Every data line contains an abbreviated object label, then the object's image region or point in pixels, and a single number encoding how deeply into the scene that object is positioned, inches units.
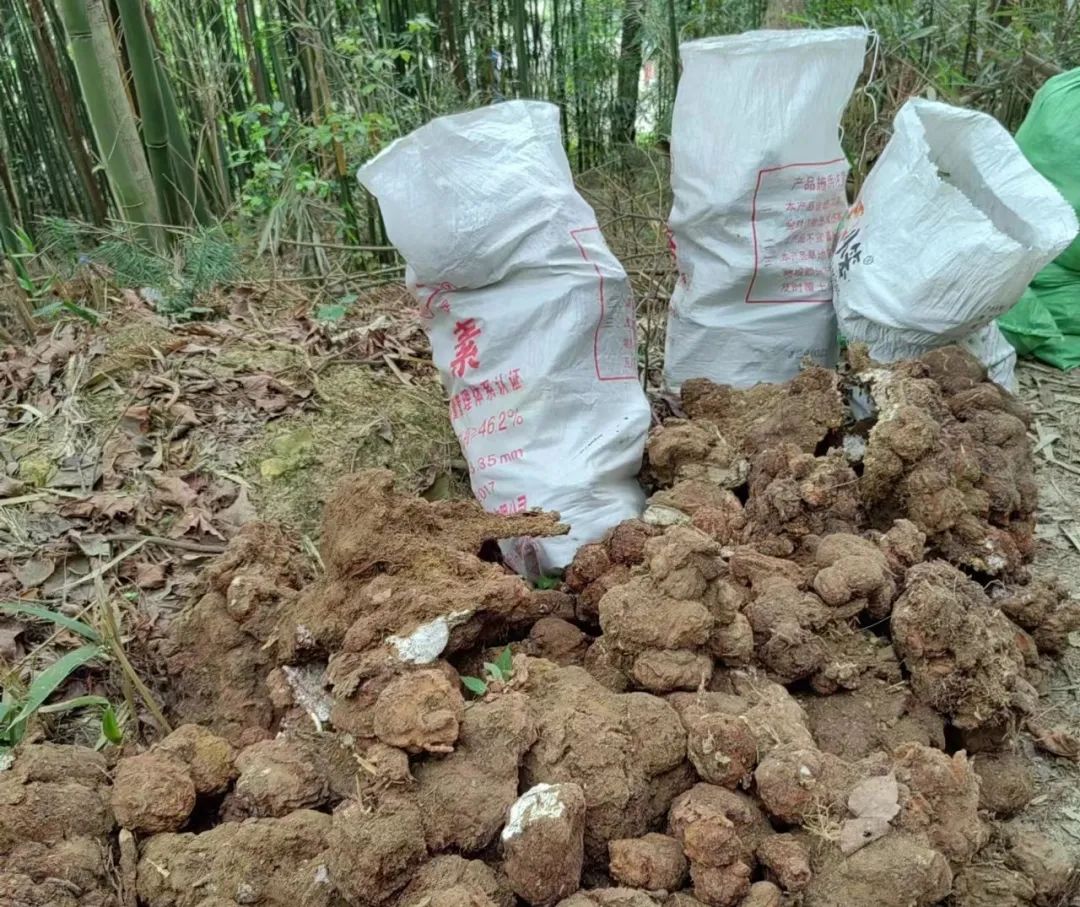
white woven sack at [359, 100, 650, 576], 70.2
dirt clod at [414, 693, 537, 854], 41.9
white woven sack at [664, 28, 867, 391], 78.7
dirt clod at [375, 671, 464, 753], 43.3
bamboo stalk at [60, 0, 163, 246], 127.6
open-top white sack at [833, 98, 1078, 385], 75.5
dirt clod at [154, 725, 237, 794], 46.4
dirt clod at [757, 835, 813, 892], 40.3
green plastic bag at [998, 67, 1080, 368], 97.5
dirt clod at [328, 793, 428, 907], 39.1
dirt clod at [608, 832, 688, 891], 40.7
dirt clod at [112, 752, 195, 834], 43.8
